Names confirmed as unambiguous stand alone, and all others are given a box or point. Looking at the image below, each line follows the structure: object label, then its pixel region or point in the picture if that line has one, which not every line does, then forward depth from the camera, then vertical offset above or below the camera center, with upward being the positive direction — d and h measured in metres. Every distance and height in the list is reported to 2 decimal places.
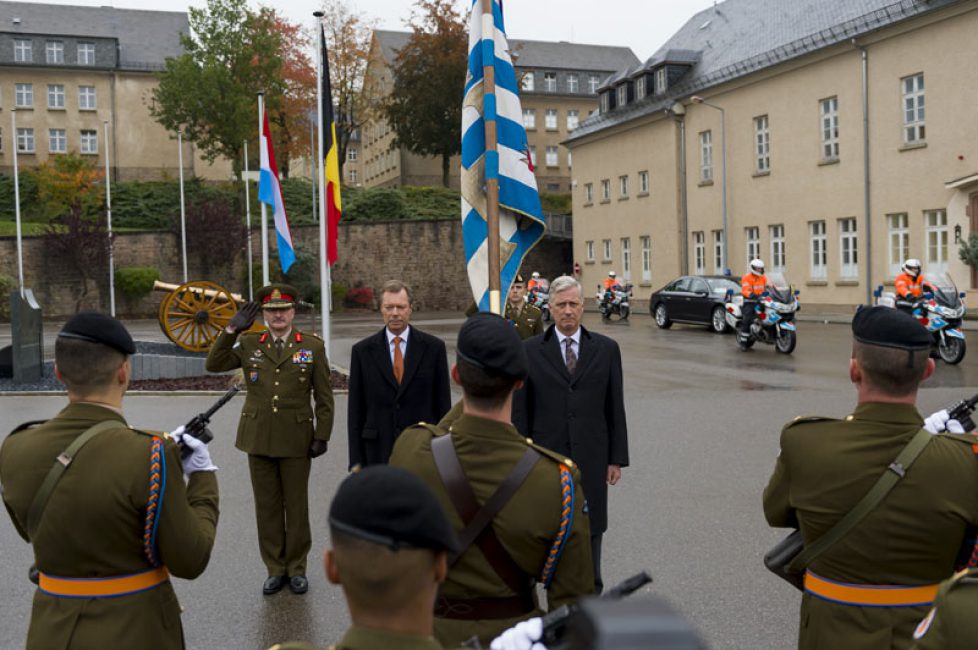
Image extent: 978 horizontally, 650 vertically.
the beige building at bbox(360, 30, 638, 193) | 76.00 +14.17
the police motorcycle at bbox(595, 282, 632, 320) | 34.97 -0.70
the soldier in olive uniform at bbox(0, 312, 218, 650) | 2.96 -0.63
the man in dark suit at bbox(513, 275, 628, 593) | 5.27 -0.63
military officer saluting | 6.16 -0.82
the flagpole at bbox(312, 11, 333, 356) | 15.43 +1.10
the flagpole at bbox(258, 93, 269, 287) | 19.05 +3.32
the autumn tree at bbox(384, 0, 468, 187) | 59.38 +12.21
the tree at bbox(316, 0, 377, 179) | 62.78 +14.24
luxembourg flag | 16.89 +1.71
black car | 27.56 -0.59
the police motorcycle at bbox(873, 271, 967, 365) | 17.22 -0.72
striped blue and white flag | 6.37 +0.79
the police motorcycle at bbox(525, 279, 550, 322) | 31.95 -0.38
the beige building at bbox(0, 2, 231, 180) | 62.56 +12.86
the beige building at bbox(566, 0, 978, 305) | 30.34 +4.77
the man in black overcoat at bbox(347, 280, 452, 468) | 6.02 -0.59
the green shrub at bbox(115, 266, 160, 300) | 46.12 +0.53
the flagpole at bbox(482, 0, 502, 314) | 5.85 +0.75
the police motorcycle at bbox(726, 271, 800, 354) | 20.44 -0.80
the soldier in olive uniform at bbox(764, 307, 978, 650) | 2.88 -0.65
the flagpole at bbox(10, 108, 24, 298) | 40.02 +2.08
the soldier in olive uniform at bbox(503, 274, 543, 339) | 9.69 -0.29
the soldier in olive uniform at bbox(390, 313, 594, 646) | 2.72 -0.59
